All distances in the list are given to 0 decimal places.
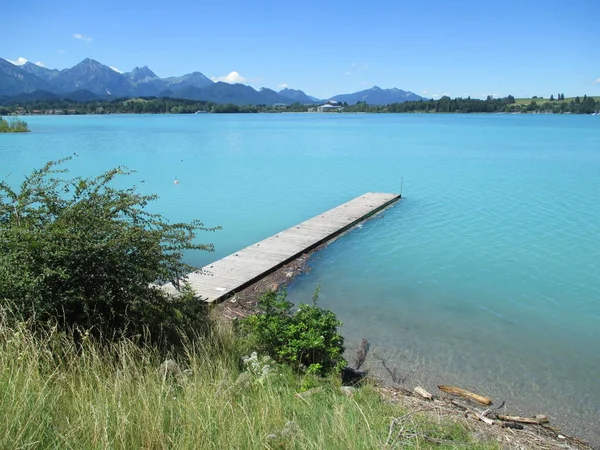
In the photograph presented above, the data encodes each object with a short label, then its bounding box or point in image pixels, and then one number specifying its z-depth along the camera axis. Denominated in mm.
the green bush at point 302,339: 6148
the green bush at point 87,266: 4762
